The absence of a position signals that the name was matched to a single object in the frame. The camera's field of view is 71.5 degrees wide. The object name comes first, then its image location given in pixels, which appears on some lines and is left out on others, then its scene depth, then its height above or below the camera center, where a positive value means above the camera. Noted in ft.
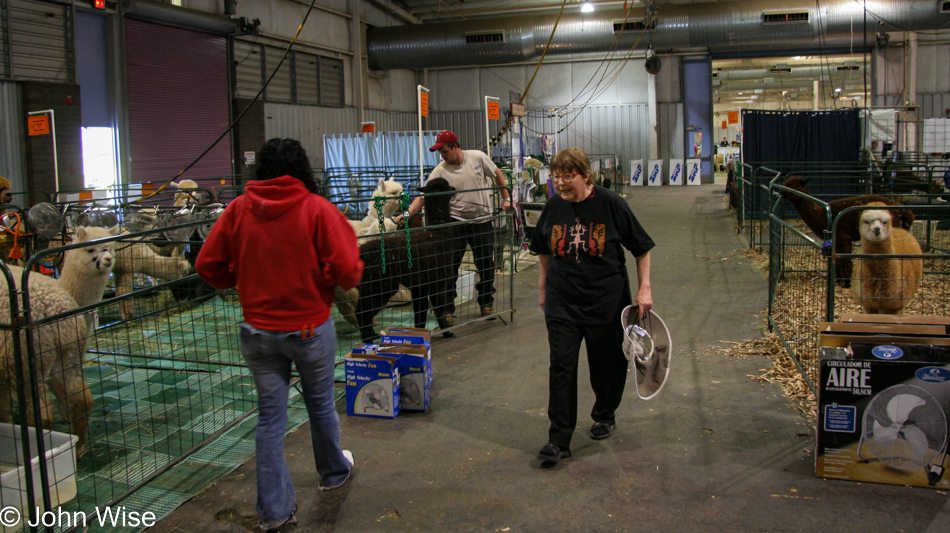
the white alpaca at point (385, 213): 22.43 -0.07
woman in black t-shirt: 11.25 -1.16
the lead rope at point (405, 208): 17.26 +0.08
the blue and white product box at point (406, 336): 15.07 -2.88
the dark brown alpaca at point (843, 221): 23.52 -0.86
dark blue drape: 45.21 +4.51
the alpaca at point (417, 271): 17.79 -1.66
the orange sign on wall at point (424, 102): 24.97 +4.16
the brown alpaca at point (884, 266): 17.37 -1.90
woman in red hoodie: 8.73 -0.79
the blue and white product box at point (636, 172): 79.00 +3.86
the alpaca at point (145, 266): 22.72 -1.69
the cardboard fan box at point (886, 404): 10.00 -3.19
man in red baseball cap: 20.11 +0.19
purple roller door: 44.32 +8.47
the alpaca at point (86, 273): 16.06 -1.31
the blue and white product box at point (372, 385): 13.46 -3.57
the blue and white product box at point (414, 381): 13.74 -3.56
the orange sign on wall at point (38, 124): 31.91 +4.68
